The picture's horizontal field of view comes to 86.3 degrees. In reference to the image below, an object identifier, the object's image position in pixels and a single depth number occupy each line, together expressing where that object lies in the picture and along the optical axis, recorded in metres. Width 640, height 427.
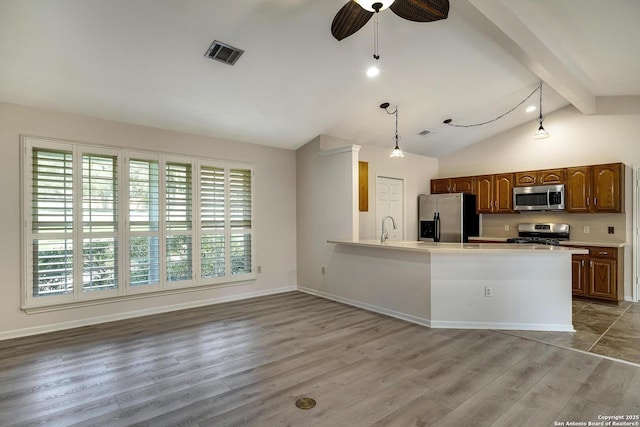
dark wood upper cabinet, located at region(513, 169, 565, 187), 5.74
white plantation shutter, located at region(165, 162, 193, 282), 4.71
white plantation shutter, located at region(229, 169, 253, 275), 5.33
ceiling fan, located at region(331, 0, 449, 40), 2.10
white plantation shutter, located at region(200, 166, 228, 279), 5.02
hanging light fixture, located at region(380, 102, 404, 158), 4.70
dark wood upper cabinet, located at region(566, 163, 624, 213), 5.18
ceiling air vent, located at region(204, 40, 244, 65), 3.32
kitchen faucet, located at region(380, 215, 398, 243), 4.82
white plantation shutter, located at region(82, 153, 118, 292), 4.08
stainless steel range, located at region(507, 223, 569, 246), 5.83
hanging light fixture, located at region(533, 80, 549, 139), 4.50
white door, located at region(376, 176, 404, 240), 6.51
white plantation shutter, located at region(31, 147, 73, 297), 3.80
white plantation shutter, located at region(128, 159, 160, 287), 4.41
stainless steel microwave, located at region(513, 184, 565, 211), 5.70
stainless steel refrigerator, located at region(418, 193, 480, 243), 6.58
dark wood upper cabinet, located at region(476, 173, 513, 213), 6.35
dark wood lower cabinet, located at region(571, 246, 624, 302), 5.02
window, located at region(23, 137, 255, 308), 3.84
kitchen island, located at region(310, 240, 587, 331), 3.83
